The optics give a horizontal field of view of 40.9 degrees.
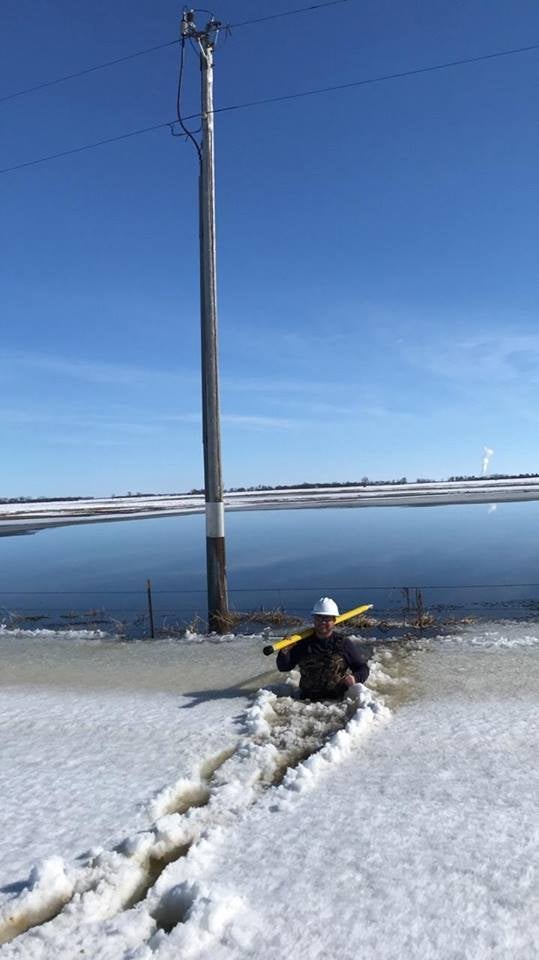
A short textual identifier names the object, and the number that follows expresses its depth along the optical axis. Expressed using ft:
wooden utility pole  32.91
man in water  20.98
